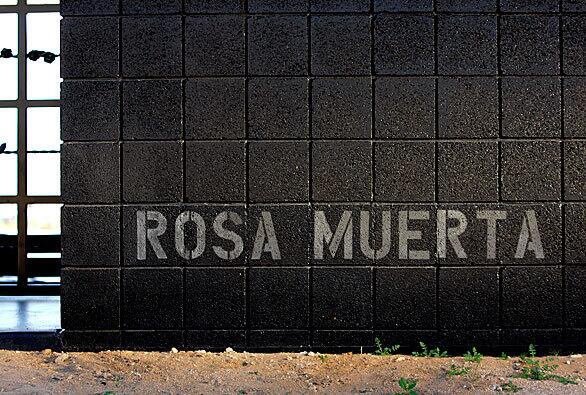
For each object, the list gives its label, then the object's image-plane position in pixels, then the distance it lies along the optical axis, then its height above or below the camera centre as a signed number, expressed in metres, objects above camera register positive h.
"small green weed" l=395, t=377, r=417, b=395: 3.61 -0.89
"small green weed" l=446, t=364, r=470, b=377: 3.88 -0.87
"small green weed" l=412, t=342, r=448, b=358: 4.21 -0.84
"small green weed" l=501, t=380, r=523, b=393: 3.64 -0.90
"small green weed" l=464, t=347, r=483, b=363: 4.12 -0.85
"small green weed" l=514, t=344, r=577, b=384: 3.84 -0.88
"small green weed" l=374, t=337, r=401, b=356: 4.22 -0.82
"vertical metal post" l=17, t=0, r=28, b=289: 6.17 +0.53
